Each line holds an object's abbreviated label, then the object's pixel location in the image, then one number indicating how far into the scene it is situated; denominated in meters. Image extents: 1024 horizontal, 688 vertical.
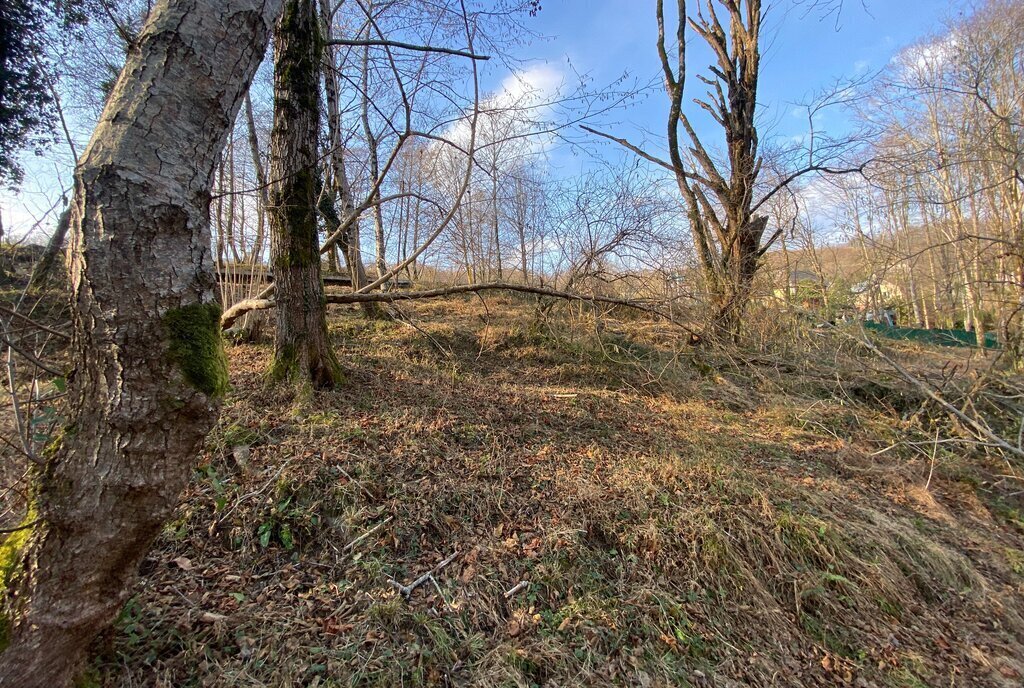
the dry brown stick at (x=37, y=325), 1.43
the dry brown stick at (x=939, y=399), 4.35
